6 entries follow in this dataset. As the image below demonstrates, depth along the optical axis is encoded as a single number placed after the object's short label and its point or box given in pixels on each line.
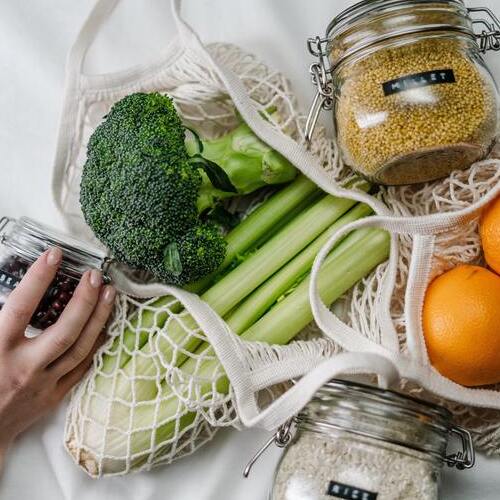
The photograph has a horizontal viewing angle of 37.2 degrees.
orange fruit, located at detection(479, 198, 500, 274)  0.84
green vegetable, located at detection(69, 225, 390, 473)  0.91
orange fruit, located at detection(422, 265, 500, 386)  0.81
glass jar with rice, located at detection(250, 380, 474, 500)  0.79
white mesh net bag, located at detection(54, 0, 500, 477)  0.86
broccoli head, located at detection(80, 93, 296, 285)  0.85
